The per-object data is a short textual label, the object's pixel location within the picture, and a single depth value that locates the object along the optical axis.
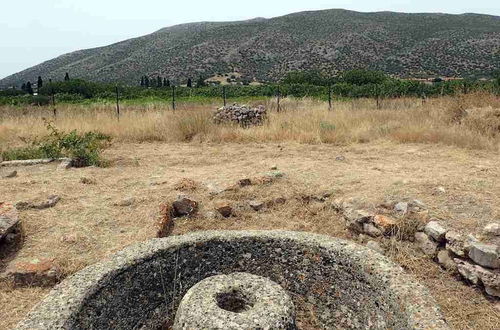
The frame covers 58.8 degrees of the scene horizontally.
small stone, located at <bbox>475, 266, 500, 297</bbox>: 4.07
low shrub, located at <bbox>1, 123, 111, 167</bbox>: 8.34
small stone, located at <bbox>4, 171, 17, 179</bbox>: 7.26
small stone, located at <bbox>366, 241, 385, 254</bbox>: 4.91
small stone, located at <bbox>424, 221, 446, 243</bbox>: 4.70
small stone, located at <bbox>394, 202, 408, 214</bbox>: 5.25
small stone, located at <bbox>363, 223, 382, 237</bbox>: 5.16
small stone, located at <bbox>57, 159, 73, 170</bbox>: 7.89
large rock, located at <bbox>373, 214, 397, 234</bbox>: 5.06
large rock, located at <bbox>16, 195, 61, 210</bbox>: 5.69
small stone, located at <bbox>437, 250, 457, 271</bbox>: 4.48
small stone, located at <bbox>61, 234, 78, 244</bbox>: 4.88
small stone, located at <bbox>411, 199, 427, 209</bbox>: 5.29
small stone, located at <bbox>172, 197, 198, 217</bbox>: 5.93
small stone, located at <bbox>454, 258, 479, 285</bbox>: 4.23
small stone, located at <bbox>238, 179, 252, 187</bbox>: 6.66
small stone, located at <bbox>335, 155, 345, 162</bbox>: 8.17
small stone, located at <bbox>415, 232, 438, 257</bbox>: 4.74
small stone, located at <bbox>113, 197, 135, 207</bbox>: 5.94
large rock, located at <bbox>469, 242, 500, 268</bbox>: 4.12
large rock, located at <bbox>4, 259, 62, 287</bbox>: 4.25
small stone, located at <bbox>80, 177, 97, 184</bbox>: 6.82
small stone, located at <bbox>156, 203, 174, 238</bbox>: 5.27
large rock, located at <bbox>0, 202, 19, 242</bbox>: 4.71
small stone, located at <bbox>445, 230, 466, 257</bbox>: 4.41
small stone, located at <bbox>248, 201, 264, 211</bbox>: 6.13
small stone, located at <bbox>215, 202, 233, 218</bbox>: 5.96
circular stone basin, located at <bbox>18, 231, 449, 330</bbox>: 3.12
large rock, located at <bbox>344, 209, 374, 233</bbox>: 5.32
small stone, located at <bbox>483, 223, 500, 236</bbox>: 4.55
